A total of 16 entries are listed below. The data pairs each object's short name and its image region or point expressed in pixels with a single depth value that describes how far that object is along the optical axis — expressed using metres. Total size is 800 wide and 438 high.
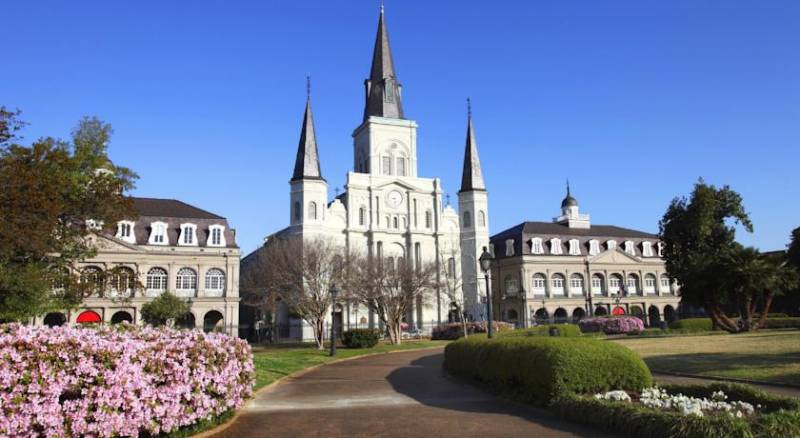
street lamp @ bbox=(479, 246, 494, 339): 20.64
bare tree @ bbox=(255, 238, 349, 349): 42.00
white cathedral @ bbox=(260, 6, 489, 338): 61.66
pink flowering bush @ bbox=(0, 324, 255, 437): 8.70
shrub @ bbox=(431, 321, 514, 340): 44.75
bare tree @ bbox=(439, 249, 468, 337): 62.53
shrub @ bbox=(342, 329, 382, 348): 36.53
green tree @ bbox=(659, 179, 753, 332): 39.50
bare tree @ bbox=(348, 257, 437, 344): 43.94
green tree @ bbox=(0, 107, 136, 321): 21.25
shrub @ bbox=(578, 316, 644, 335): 44.70
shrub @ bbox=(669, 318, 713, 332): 42.44
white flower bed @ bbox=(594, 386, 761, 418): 9.51
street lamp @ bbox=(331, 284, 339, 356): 29.48
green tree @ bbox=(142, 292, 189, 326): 46.81
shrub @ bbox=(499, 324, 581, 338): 34.12
